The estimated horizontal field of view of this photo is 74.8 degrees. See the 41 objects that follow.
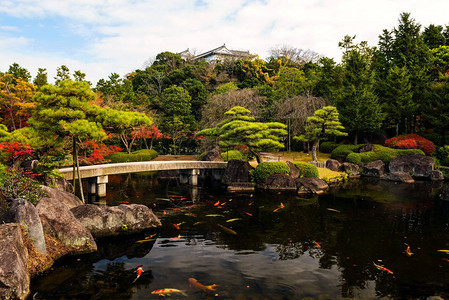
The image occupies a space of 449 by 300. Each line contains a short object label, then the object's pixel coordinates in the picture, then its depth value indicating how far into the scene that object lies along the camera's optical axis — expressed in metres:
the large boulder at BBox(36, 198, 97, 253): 8.68
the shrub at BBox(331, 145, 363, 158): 28.72
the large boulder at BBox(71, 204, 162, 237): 10.23
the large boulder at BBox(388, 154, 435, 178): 24.06
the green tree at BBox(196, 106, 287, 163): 19.69
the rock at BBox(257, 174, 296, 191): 19.30
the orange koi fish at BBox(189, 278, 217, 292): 7.10
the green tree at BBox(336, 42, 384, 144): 30.66
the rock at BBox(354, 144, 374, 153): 27.83
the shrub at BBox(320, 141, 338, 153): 32.66
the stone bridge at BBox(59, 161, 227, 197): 16.12
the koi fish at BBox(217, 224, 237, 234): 11.29
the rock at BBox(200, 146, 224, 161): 25.73
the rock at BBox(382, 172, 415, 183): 22.82
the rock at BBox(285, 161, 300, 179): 20.48
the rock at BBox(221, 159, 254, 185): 20.06
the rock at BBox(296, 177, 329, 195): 18.52
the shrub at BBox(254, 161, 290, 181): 19.86
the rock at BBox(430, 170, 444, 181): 23.52
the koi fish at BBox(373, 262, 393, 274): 8.03
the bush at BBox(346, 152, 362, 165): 26.67
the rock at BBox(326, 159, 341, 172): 25.02
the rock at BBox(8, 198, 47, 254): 7.67
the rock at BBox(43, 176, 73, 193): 13.05
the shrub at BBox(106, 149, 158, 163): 27.82
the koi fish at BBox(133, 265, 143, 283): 7.81
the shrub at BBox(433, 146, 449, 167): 26.03
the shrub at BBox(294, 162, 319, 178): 20.97
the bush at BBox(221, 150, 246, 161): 25.78
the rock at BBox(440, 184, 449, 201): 16.97
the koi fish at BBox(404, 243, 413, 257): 9.17
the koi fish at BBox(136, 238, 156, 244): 10.20
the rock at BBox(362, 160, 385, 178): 24.91
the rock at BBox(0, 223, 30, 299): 6.12
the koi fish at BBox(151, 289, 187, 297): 6.81
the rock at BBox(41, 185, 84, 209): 10.30
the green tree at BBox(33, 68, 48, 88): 25.67
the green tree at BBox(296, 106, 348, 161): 25.30
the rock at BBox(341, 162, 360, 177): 24.98
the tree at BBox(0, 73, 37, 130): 21.27
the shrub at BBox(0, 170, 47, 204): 9.33
